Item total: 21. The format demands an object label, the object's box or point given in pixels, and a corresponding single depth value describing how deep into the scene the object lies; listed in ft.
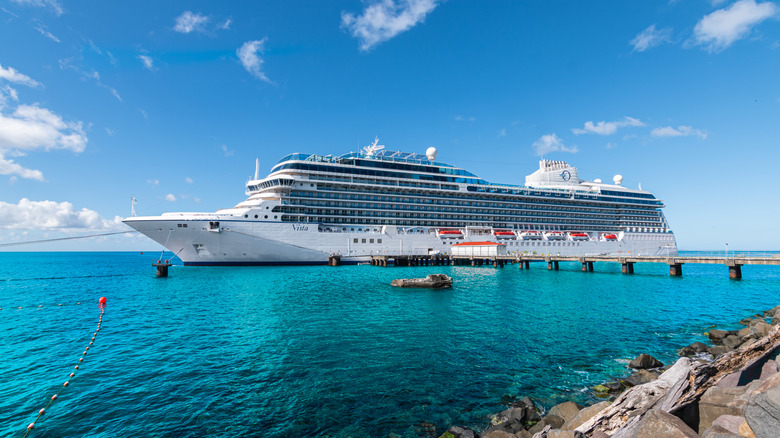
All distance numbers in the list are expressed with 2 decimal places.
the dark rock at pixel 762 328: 52.30
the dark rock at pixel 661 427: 15.10
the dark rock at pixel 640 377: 36.69
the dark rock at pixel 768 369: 23.39
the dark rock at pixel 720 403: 18.08
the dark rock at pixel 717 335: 54.57
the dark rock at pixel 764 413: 13.44
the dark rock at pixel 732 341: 50.38
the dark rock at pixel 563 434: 20.25
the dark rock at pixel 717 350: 46.18
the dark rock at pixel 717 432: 14.42
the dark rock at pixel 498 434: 25.58
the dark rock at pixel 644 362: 41.50
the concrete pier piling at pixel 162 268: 141.90
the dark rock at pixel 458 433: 26.64
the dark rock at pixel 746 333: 52.06
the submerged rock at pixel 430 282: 108.17
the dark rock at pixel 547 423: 27.02
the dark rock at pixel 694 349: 47.75
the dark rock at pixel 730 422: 15.43
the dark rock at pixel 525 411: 29.76
